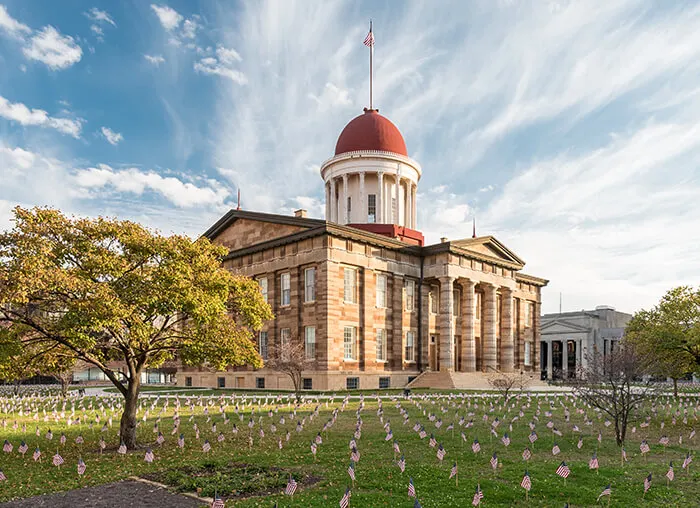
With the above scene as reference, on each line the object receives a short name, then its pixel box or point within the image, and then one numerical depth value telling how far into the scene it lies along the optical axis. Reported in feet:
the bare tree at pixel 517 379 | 155.20
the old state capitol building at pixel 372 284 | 145.18
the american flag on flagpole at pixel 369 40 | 199.21
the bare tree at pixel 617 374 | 56.13
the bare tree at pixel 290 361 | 102.75
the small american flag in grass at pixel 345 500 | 30.76
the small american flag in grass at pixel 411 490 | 33.72
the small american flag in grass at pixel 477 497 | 32.01
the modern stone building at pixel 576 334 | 328.29
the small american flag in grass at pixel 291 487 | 33.99
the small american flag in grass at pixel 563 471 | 38.19
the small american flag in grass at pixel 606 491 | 34.12
